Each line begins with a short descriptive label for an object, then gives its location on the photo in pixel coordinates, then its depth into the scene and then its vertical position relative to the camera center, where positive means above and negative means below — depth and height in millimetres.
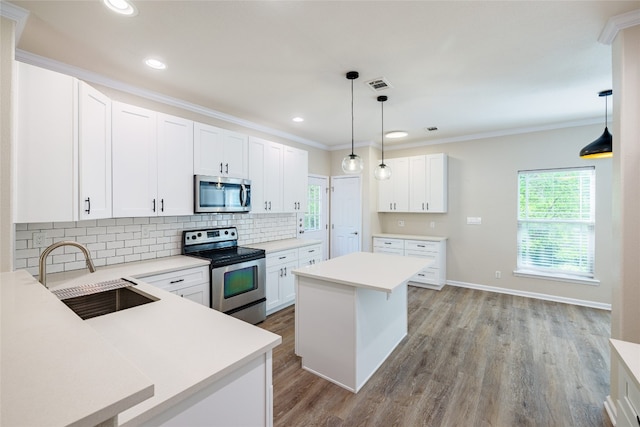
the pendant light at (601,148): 2906 +667
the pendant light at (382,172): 3053 +433
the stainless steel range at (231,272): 2967 -667
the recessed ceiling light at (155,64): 2375 +1285
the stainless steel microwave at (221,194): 3109 +212
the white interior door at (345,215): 5518 -62
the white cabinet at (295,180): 4266 +508
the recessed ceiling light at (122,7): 1693 +1272
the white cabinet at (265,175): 3770 +523
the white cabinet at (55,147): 1828 +459
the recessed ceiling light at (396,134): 4434 +1243
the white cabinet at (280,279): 3646 -910
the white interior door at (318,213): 5391 -22
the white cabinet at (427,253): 4844 -730
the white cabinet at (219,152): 3162 +717
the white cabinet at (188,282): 2537 -667
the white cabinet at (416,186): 4965 +487
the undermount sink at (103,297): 1729 -553
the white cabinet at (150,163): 2541 +484
